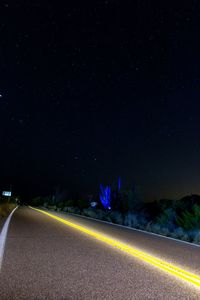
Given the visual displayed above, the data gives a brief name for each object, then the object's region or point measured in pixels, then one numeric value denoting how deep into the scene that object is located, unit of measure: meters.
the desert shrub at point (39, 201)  61.26
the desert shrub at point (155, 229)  8.57
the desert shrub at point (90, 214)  15.53
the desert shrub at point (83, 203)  27.41
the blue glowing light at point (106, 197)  21.27
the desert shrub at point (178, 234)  7.42
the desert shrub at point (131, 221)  10.38
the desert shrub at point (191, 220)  9.43
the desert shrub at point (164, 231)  7.94
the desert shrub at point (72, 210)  21.32
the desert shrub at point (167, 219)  10.65
